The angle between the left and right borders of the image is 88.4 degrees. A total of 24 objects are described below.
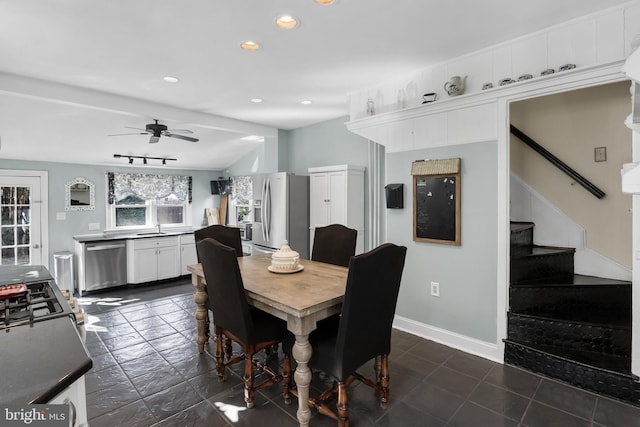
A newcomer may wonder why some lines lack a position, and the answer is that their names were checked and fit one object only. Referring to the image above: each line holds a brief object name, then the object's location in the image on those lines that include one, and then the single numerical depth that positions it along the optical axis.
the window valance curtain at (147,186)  5.57
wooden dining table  1.83
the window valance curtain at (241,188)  6.22
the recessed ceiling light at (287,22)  2.19
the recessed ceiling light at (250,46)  2.54
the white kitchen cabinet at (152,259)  5.18
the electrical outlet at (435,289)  3.10
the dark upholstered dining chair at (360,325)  1.72
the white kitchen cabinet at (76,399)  0.92
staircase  2.26
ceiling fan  3.97
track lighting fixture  5.24
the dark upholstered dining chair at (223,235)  3.20
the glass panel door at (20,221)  4.71
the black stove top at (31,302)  1.32
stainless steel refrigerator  4.55
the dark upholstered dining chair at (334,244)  2.97
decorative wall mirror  5.13
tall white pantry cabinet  4.11
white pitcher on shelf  2.85
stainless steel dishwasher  4.83
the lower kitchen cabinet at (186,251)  5.75
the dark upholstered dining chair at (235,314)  1.97
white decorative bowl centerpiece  2.52
